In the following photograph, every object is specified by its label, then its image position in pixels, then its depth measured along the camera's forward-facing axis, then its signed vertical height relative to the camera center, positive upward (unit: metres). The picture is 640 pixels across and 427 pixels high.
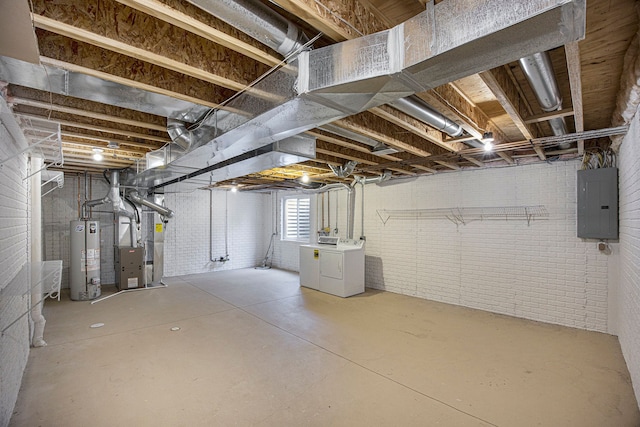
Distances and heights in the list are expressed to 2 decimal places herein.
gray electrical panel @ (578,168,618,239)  3.35 +0.10
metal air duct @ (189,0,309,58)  1.21 +0.82
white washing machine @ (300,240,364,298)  5.32 -1.00
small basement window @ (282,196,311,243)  7.99 -0.16
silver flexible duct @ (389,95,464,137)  2.10 +0.74
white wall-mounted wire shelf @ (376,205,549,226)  4.14 -0.01
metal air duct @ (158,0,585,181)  1.02 +0.61
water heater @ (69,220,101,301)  5.00 -0.81
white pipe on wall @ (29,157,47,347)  3.22 -0.29
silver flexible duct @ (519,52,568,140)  1.64 +0.78
